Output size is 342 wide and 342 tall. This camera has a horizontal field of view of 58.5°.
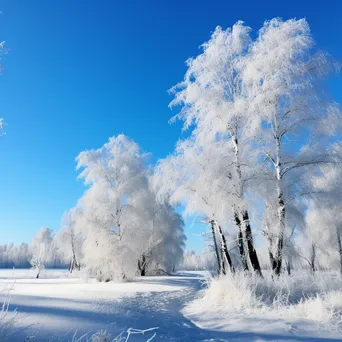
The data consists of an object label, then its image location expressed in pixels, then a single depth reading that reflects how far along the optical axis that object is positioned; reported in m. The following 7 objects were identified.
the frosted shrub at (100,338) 3.57
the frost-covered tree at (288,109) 10.70
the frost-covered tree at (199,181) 11.49
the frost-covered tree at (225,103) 11.69
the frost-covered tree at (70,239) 45.69
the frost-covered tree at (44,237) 67.75
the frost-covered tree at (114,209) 19.31
